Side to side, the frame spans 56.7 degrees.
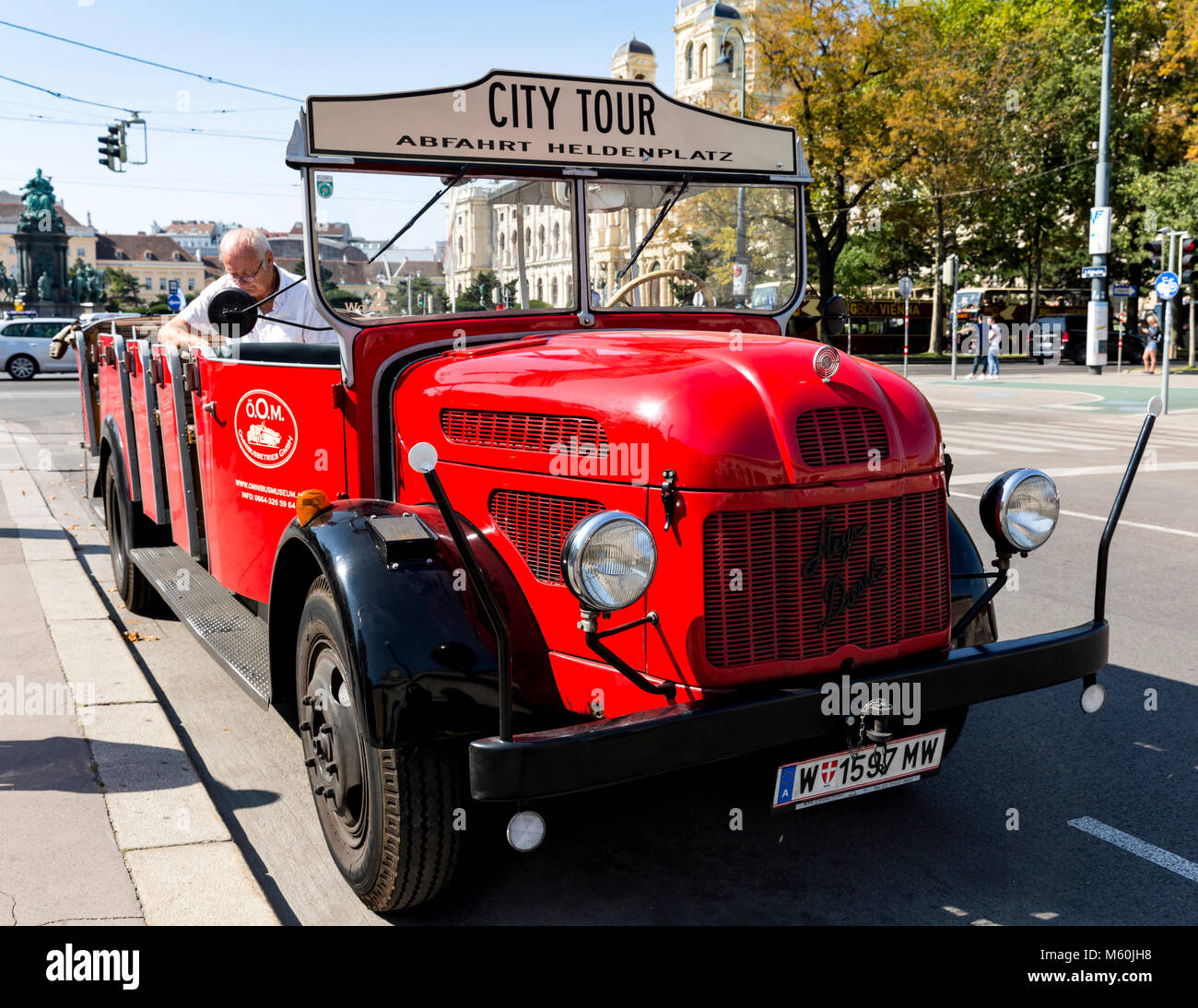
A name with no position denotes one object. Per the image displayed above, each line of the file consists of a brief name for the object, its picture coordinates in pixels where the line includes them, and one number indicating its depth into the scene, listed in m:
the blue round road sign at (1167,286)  19.27
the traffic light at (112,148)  22.11
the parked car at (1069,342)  41.38
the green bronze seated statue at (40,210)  59.06
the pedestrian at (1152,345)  30.00
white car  28.14
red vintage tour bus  2.85
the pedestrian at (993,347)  29.41
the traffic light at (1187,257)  19.36
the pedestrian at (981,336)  30.70
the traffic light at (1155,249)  20.09
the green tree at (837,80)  33.34
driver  4.20
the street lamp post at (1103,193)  25.55
